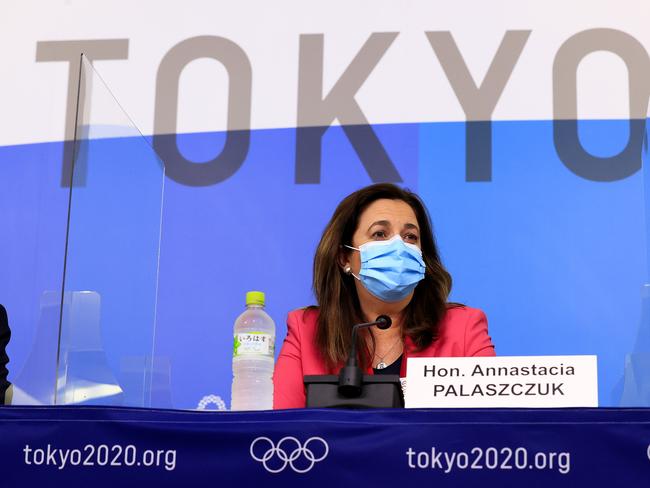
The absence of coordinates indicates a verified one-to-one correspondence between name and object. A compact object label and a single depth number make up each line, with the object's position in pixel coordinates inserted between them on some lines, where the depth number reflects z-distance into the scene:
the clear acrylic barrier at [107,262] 6.45
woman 6.21
